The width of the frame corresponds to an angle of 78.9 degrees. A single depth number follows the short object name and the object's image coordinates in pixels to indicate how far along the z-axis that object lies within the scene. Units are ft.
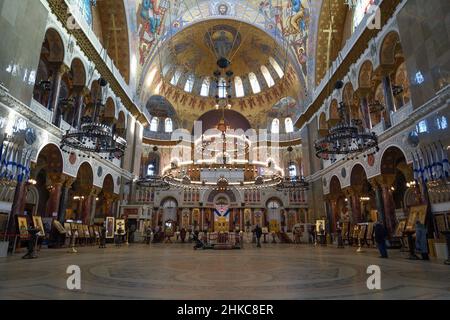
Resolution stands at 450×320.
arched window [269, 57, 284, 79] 92.38
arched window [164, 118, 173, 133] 106.11
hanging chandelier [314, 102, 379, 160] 35.09
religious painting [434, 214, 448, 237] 29.50
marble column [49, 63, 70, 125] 43.02
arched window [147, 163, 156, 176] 100.58
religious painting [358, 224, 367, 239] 44.09
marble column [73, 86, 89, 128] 50.29
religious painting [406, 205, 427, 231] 29.71
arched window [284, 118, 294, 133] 104.43
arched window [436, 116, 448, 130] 29.81
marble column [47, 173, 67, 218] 45.42
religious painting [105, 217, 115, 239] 53.42
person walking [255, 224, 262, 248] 52.34
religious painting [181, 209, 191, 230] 91.40
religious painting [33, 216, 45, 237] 34.37
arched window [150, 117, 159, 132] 104.01
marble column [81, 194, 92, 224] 56.03
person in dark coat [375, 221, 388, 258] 28.37
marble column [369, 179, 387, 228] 47.14
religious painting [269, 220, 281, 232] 89.86
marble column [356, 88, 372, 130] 50.52
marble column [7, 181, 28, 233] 32.27
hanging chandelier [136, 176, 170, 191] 60.96
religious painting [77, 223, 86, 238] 48.87
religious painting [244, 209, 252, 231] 90.48
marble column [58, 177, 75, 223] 47.16
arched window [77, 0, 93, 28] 51.37
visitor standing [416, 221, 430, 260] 25.89
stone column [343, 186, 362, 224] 56.24
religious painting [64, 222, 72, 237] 44.96
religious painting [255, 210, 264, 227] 91.57
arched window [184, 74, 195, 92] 104.53
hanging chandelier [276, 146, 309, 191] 63.10
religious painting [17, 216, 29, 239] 31.45
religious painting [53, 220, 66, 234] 42.52
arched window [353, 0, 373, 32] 52.74
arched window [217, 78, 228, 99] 105.35
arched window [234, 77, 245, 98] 107.55
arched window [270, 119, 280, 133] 106.22
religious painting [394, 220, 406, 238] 32.91
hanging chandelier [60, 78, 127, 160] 34.01
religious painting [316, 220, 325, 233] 57.99
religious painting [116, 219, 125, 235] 55.84
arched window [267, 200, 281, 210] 95.46
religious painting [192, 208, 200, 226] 91.19
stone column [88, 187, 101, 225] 56.73
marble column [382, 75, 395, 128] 44.86
